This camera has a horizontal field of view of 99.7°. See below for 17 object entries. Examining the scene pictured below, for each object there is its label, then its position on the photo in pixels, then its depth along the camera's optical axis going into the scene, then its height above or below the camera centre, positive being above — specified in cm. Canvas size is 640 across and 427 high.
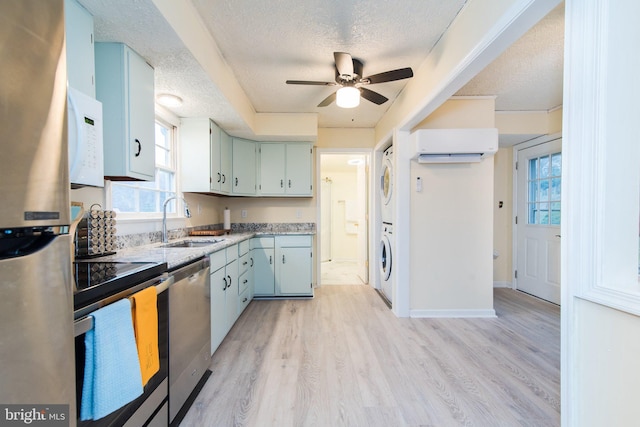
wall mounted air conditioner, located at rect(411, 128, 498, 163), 275 +72
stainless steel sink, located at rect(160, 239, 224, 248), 229 -28
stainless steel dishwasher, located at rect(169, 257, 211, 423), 141 -70
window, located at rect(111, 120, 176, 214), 201 +20
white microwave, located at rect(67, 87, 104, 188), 112 +32
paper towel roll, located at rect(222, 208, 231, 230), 367 -10
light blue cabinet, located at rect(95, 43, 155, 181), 154 +62
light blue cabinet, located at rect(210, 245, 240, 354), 213 -71
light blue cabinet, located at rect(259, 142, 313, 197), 374 +61
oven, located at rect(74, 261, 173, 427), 85 -34
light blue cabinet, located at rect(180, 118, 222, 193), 282 +60
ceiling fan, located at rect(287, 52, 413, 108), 201 +106
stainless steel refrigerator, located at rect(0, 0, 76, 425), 59 +0
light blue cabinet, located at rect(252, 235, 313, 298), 353 -71
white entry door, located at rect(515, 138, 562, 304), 343 -13
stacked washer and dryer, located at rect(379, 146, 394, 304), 328 -19
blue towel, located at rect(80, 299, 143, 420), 85 -51
